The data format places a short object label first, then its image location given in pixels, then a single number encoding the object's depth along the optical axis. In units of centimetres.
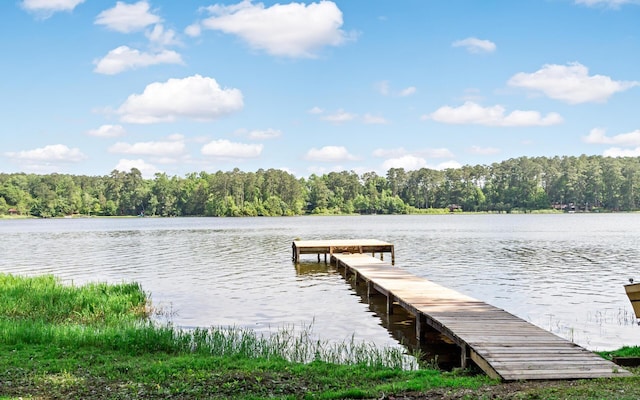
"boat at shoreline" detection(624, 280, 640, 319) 962
